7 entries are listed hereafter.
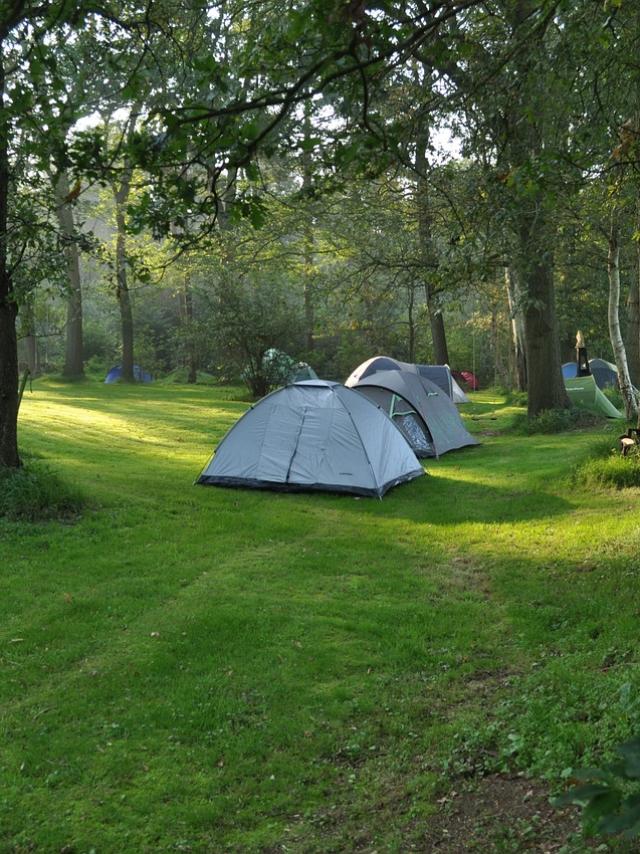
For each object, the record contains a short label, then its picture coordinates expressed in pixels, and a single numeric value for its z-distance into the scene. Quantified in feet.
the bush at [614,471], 35.86
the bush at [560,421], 57.21
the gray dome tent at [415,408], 51.83
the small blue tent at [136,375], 132.77
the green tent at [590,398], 67.26
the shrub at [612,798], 4.60
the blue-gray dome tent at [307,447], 40.04
